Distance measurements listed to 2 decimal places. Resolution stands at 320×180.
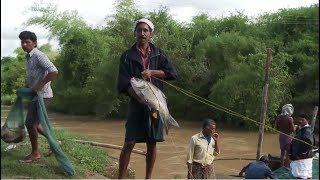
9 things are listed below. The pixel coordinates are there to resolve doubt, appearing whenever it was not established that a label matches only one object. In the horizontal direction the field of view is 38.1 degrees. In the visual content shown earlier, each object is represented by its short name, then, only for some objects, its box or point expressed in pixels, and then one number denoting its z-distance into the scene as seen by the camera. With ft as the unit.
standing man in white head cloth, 12.65
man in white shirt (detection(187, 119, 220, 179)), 17.87
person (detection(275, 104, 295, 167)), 21.62
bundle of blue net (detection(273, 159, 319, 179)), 19.59
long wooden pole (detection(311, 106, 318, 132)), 29.43
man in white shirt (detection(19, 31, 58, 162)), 14.28
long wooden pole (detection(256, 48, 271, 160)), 28.45
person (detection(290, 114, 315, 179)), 17.85
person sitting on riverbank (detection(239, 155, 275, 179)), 17.78
